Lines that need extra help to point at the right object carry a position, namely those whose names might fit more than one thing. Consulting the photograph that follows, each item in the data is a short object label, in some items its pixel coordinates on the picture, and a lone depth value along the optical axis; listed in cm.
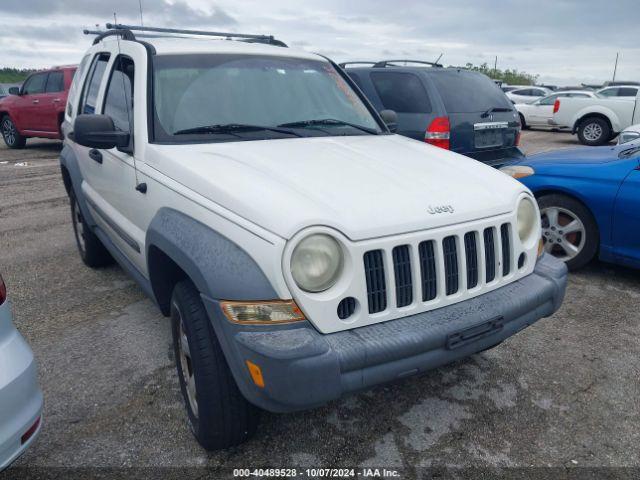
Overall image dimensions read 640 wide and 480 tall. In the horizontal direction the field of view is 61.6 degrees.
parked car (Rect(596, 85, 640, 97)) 1695
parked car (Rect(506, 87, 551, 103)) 2179
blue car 423
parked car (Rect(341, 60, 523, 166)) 619
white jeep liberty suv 204
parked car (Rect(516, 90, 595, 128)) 1789
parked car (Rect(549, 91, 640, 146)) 1402
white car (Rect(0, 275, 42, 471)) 185
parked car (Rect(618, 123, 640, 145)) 799
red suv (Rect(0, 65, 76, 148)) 1210
